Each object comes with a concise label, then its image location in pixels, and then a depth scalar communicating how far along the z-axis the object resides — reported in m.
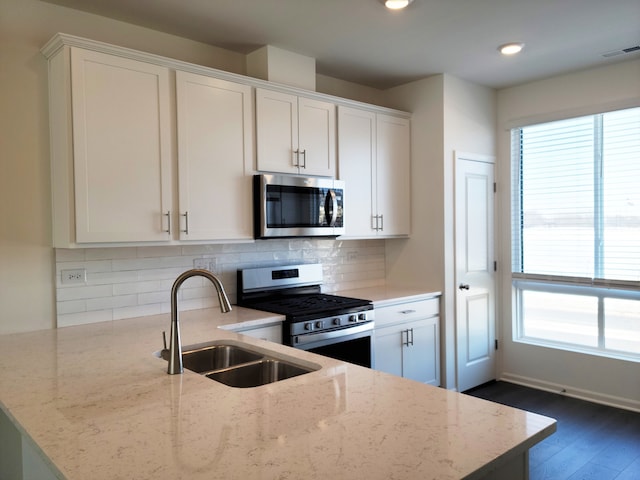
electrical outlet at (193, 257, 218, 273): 3.22
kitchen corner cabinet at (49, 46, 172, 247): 2.44
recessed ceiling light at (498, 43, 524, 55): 3.33
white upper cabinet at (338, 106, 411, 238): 3.71
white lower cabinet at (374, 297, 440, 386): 3.52
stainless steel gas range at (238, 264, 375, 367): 2.97
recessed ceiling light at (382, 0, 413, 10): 2.64
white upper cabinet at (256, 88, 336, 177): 3.16
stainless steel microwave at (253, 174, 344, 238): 3.11
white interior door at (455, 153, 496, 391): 4.11
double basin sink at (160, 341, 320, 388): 1.96
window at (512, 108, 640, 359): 3.78
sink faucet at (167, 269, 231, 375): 1.73
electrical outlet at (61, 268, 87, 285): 2.71
